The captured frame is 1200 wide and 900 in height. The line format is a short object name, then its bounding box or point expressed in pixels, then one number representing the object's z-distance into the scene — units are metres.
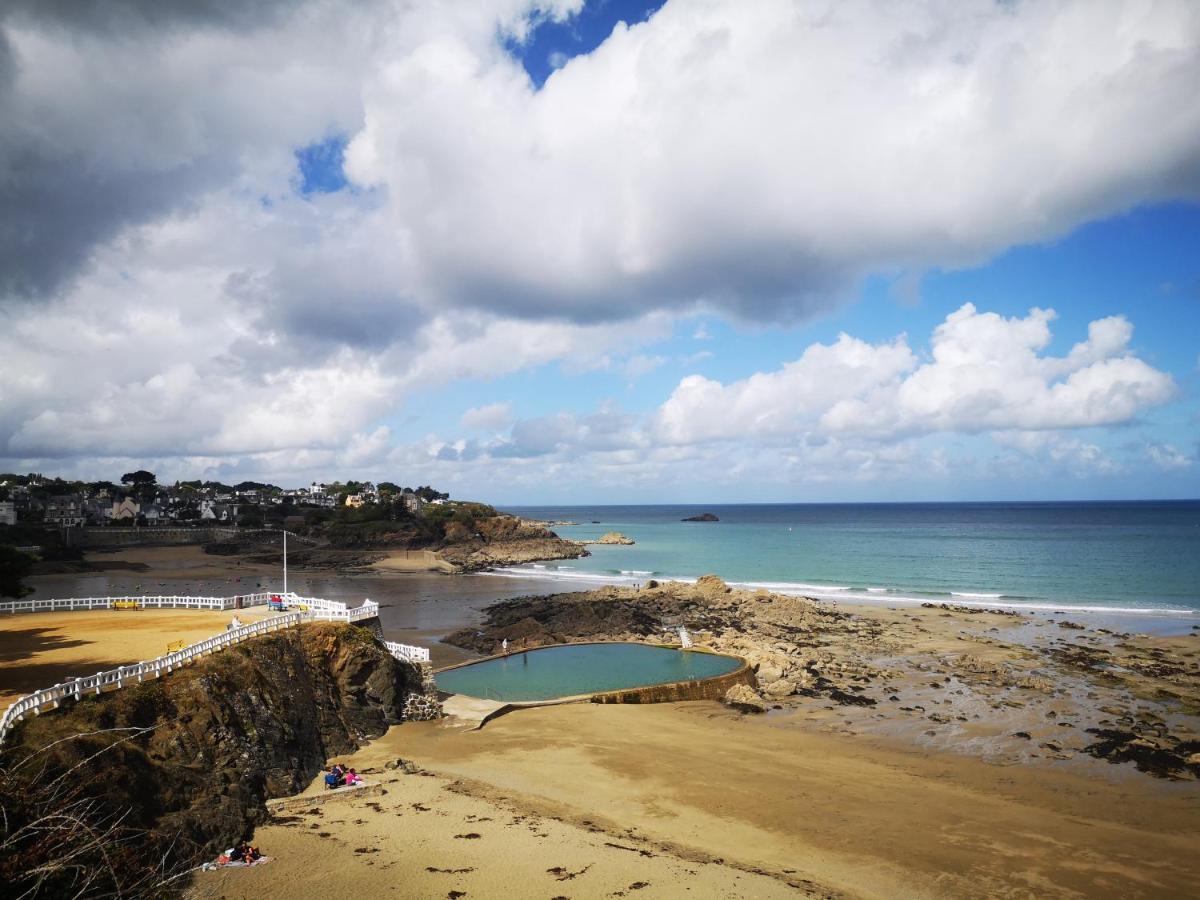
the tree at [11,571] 35.84
